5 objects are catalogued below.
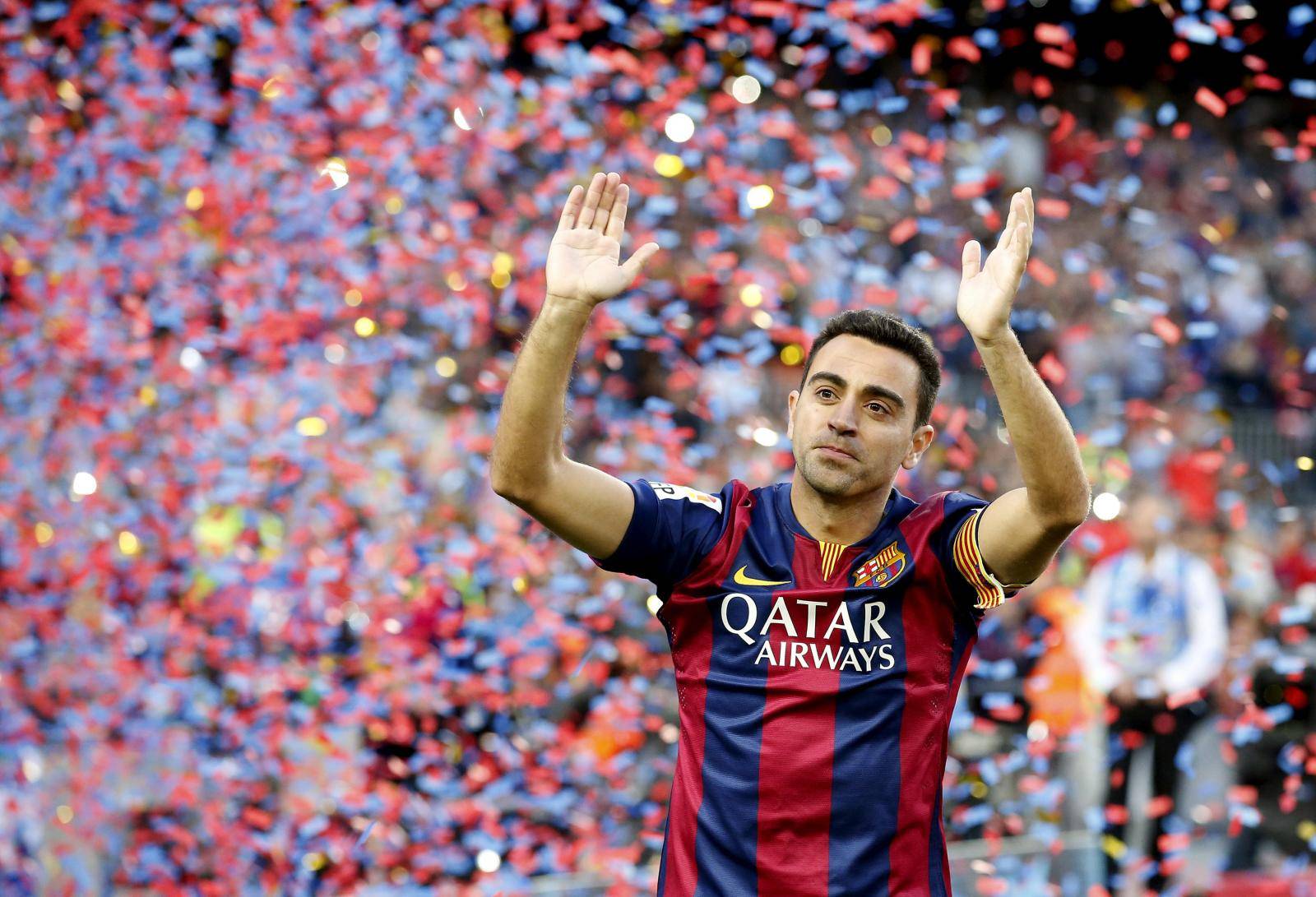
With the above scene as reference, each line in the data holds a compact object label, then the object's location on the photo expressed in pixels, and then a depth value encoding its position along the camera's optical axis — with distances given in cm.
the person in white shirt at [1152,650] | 1045
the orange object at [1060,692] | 1061
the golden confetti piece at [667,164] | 1077
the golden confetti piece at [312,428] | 1003
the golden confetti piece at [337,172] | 1022
